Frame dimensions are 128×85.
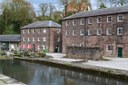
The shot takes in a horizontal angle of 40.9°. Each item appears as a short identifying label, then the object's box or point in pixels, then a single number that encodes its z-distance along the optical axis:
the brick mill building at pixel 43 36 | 41.62
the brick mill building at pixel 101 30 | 30.17
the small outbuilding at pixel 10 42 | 48.01
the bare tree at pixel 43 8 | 60.81
